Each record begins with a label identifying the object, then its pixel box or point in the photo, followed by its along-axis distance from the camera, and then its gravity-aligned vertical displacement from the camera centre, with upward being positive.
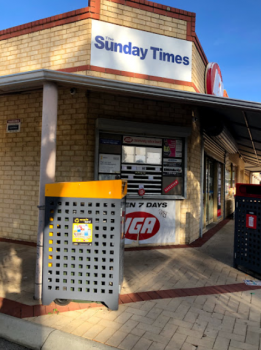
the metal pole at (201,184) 7.82 +0.01
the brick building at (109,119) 6.26 +1.54
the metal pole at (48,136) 3.80 +0.64
